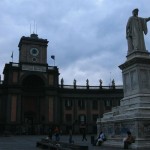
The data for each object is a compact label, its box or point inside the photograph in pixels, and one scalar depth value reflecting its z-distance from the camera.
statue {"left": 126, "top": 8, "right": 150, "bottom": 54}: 23.31
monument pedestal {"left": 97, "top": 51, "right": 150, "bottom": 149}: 19.73
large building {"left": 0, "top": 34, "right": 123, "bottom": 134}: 64.12
